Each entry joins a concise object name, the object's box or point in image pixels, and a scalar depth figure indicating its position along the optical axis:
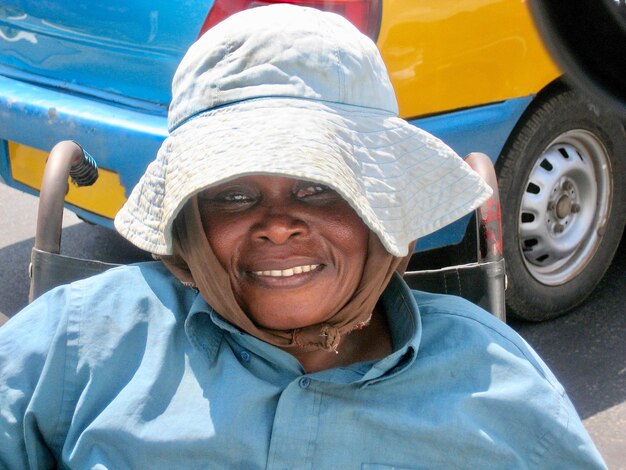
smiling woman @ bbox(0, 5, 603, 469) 1.68
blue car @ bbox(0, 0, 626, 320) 3.17
